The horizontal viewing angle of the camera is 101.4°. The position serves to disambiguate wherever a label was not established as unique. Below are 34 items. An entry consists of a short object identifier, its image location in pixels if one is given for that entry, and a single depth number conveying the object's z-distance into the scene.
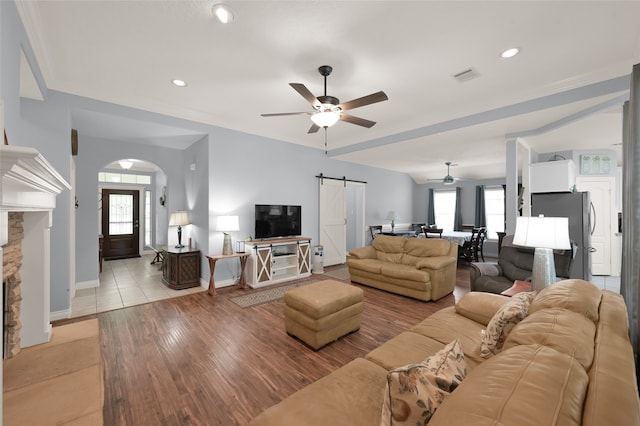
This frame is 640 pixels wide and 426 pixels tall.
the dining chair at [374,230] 7.73
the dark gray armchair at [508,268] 3.35
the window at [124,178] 7.19
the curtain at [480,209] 8.37
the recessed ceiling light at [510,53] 2.54
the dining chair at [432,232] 7.05
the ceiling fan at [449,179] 7.18
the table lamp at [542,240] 2.25
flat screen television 4.97
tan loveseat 3.93
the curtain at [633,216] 1.50
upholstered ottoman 2.57
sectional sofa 0.69
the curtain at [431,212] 9.42
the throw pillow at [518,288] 2.71
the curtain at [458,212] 8.90
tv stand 4.64
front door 7.08
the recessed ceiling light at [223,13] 2.02
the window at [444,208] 9.22
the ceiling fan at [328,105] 2.61
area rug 3.88
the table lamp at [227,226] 4.36
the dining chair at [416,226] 9.43
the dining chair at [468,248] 6.53
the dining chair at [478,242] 6.62
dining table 6.46
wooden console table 4.20
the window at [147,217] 7.83
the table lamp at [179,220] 4.89
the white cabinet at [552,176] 4.58
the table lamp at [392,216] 8.12
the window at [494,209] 8.25
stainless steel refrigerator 4.11
